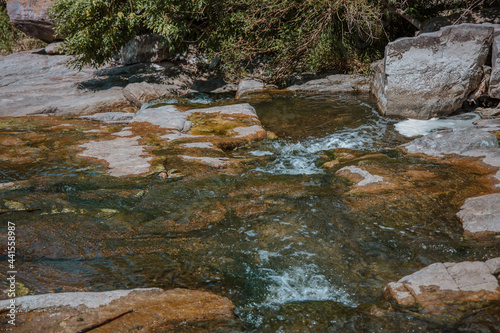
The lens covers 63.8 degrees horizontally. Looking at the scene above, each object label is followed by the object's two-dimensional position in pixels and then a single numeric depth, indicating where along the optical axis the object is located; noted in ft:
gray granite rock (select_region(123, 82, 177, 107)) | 35.45
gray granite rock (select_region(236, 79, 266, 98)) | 37.24
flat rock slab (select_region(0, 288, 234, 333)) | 7.95
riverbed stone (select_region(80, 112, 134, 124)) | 31.35
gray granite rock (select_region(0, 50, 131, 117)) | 33.45
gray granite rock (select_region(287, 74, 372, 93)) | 36.63
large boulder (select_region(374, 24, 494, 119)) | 26.20
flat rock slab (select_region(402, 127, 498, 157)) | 18.92
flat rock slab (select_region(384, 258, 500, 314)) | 9.19
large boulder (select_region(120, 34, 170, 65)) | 42.47
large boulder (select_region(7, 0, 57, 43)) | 47.24
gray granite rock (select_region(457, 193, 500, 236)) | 12.37
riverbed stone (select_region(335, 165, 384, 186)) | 16.21
